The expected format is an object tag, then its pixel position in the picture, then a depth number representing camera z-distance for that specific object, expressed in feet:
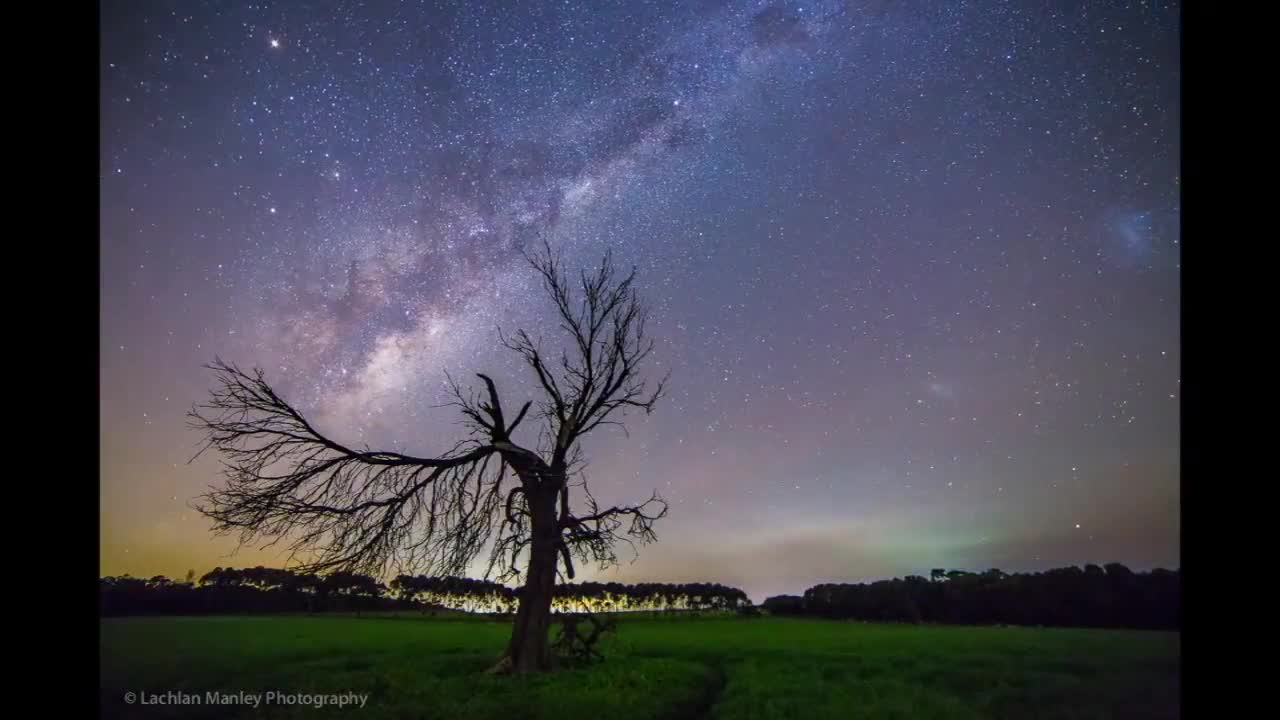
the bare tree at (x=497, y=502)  38.75
